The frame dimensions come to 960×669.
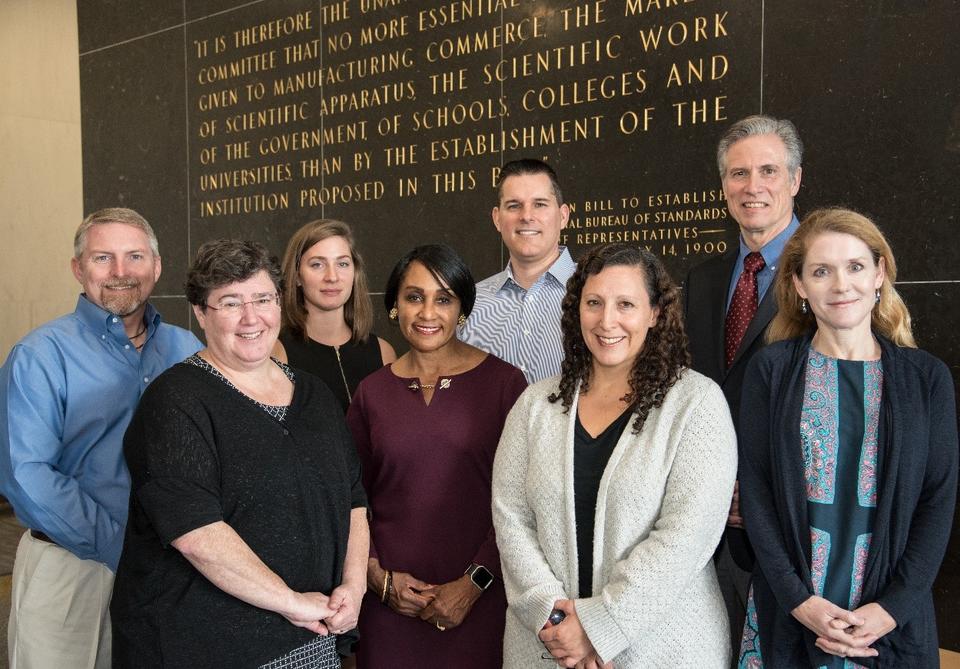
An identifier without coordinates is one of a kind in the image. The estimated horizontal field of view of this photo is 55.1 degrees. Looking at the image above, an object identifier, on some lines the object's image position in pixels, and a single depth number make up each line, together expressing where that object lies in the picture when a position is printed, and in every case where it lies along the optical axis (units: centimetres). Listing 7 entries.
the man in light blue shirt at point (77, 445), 245
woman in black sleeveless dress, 310
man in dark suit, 271
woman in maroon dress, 242
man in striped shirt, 304
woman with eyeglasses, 193
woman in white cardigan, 196
